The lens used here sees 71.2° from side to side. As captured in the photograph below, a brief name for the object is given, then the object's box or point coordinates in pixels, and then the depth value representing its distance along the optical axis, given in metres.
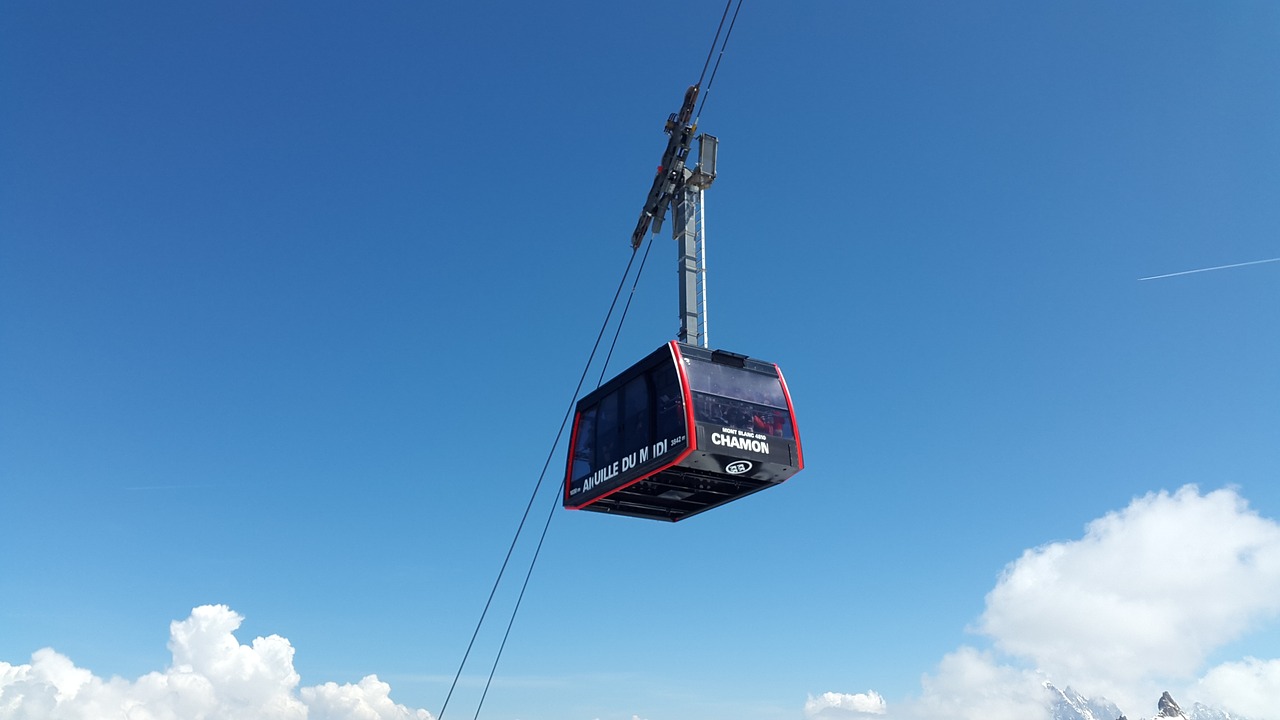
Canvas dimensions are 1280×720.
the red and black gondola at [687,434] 17.22
